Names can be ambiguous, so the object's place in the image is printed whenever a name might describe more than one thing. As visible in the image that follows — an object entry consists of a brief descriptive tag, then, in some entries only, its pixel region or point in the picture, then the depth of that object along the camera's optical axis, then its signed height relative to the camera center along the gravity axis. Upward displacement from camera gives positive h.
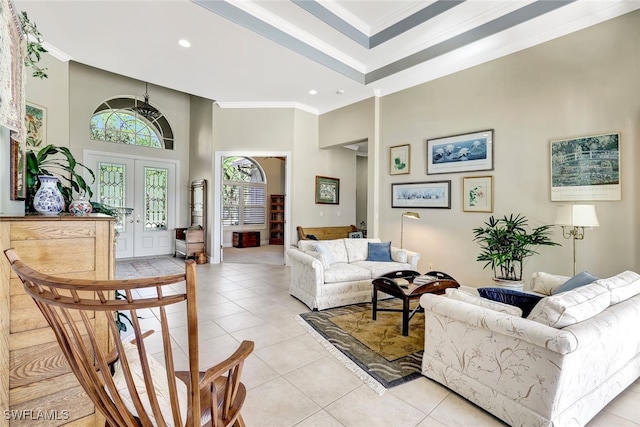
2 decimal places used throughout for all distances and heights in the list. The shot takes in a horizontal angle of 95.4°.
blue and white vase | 1.76 +0.08
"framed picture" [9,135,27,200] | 1.65 +0.24
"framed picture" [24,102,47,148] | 3.67 +1.11
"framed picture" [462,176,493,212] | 4.13 +0.29
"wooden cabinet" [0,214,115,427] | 1.40 -0.58
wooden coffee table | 2.92 -0.80
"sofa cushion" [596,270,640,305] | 1.97 -0.50
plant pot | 3.35 -0.82
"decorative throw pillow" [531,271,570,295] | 2.85 -0.69
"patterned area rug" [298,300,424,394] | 2.28 -1.23
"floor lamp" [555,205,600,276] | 2.96 -0.02
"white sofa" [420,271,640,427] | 1.56 -0.84
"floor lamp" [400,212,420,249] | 4.41 -0.03
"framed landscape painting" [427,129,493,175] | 4.16 +0.92
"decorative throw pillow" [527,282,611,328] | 1.61 -0.54
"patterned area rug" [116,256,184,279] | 5.40 -1.15
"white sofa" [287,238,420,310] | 3.62 -0.77
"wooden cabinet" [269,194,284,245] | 9.86 -0.23
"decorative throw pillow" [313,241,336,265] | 3.99 -0.54
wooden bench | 6.26 -0.44
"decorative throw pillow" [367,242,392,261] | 4.38 -0.59
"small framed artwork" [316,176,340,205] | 6.73 +0.53
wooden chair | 0.75 -0.44
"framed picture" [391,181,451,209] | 4.59 +0.31
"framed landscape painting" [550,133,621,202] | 3.18 +0.53
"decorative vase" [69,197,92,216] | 1.93 +0.02
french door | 6.38 +0.34
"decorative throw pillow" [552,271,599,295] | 2.28 -0.54
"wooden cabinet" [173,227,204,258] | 6.42 -0.69
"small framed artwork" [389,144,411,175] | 5.05 +0.96
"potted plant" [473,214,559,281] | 3.46 -0.34
